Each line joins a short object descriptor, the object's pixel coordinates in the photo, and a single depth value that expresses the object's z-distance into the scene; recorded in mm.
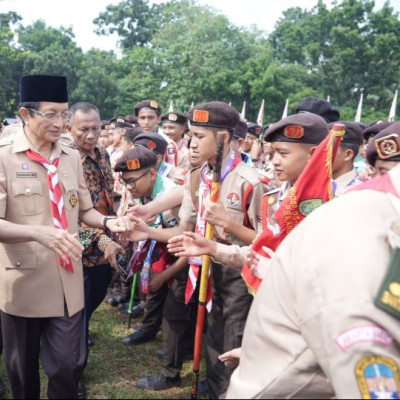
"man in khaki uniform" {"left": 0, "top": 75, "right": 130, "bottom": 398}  3047
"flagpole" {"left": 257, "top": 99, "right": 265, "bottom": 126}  17906
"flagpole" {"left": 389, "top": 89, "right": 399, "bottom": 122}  13818
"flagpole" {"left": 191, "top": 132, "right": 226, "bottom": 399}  3340
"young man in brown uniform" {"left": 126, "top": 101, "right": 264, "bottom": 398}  3477
